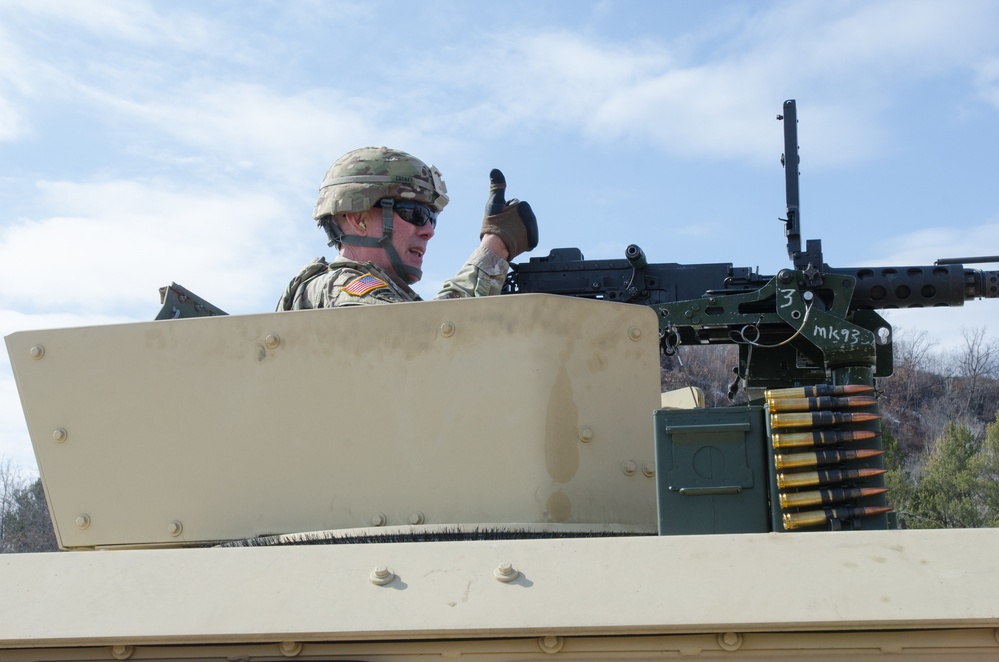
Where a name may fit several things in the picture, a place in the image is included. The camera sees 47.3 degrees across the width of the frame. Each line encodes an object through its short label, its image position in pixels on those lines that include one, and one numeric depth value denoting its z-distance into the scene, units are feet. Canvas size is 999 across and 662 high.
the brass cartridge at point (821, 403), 10.31
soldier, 14.57
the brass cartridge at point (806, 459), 10.18
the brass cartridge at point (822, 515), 9.98
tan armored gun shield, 11.25
